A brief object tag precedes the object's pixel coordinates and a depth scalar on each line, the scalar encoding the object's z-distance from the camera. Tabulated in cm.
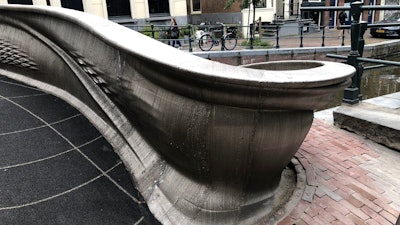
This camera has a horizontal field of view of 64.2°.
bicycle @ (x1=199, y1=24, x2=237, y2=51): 1309
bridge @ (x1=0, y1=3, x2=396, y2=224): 201
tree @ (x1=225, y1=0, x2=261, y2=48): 1469
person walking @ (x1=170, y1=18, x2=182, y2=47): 1251
